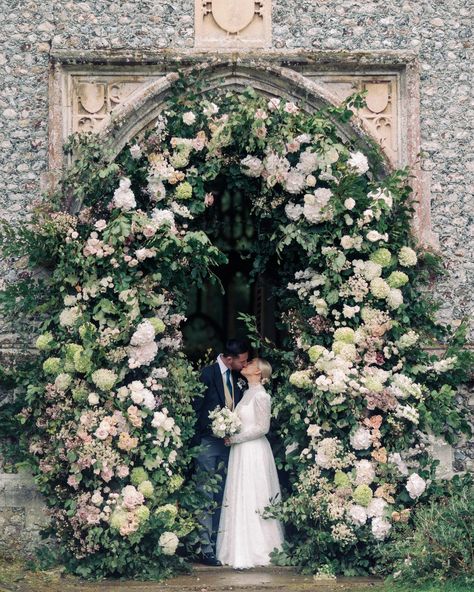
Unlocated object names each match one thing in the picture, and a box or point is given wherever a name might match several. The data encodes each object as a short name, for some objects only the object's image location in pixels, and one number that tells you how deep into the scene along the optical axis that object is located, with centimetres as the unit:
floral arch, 849
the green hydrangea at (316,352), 881
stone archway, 909
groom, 925
